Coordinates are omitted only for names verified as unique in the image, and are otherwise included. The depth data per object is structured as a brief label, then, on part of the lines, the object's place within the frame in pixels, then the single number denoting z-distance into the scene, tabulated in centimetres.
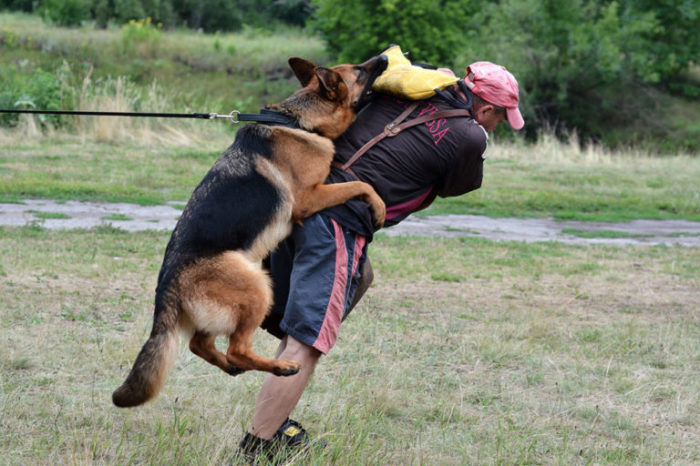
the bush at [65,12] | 6577
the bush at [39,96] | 3331
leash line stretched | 718
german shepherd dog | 638
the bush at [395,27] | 6050
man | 662
